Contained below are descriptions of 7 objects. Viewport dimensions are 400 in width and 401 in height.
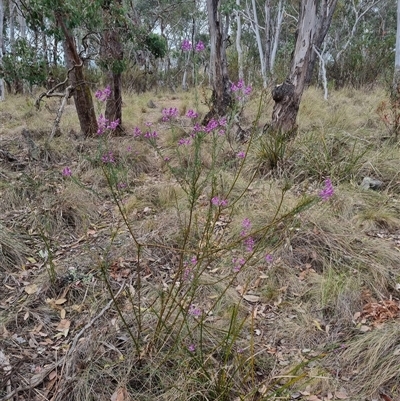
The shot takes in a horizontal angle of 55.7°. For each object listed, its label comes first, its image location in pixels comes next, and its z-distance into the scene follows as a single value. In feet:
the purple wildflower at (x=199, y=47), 6.64
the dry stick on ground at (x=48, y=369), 5.85
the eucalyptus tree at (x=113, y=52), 15.99
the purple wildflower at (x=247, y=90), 6.61
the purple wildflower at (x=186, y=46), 6.66
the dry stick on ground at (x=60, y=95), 15.47
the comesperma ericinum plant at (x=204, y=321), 5.65
